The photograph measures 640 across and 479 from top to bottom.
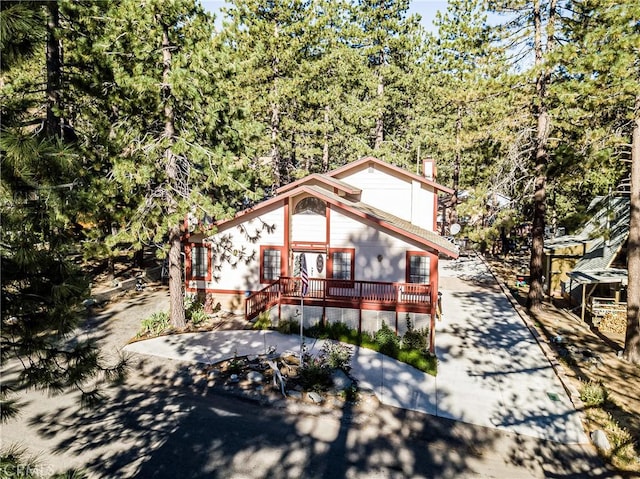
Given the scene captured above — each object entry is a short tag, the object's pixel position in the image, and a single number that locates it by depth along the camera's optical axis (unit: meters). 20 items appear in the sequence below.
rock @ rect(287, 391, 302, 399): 11.41
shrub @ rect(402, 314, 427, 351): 14.48
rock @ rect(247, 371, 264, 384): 12.02
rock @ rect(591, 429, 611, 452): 9.27
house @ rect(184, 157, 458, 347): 15.54
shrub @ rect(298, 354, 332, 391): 11.77
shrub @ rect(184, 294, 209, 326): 16.86
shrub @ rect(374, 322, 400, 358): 14.26
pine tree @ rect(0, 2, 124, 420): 4.32
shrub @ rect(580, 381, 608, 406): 11.02
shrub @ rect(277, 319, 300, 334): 15.76
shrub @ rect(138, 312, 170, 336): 15.62
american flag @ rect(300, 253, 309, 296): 13.48
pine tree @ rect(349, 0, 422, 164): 31.12
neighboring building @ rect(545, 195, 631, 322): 17.19
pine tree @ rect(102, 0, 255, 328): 13.44
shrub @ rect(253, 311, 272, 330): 16.23
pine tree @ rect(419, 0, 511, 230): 17.69
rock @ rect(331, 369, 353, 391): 11.90
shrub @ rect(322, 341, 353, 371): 12.83
